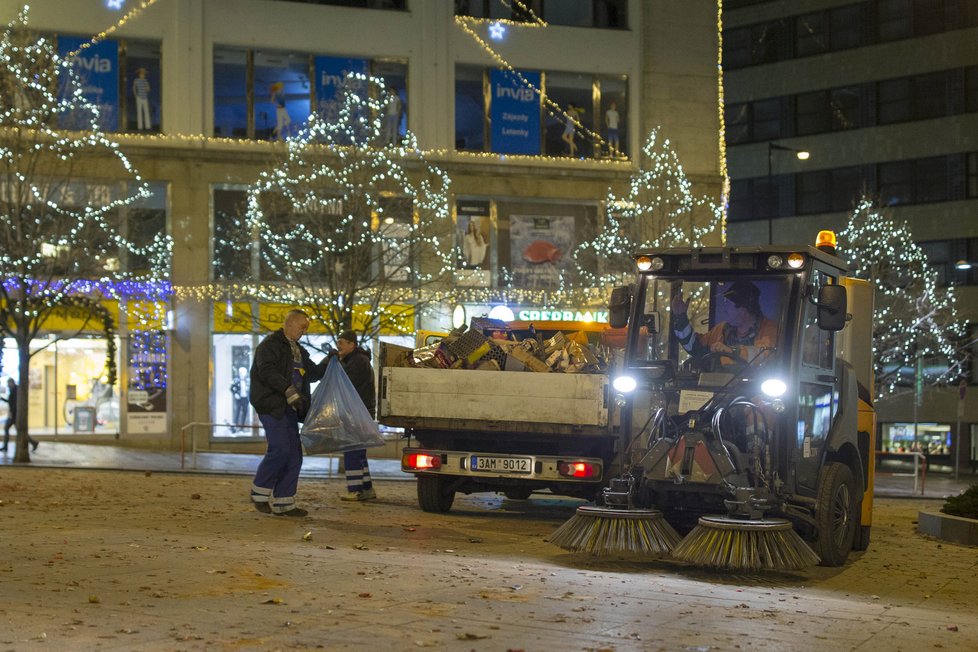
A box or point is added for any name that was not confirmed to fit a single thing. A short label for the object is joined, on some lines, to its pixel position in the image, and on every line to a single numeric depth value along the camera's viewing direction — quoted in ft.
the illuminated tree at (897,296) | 129.29
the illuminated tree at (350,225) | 89.25
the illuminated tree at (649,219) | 102.47
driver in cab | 36.40
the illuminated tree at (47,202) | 81.05
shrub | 46.52
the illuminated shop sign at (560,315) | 110.63
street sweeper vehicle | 33.47
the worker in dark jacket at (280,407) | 43.14
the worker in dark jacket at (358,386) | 52.70
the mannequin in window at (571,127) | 114.83
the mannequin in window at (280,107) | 108.06
